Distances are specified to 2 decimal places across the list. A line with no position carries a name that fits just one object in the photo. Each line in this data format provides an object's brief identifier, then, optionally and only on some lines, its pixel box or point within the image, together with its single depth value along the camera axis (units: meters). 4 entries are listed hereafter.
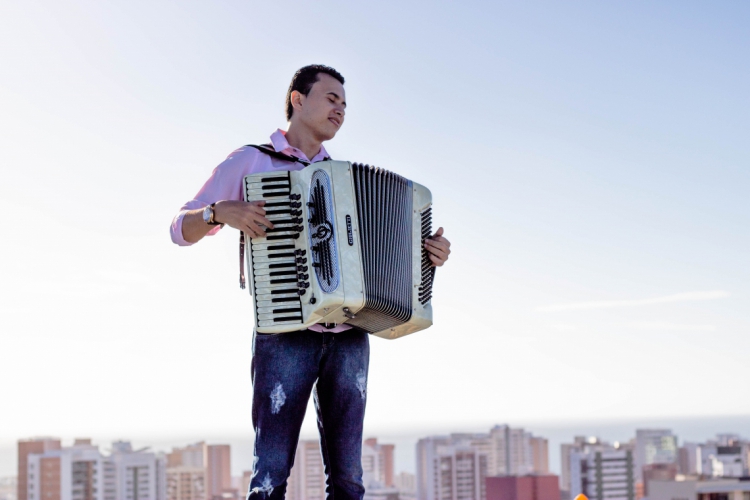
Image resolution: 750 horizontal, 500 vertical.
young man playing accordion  2.70
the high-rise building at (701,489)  60.30
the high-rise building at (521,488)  67.88
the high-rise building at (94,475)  65.31
